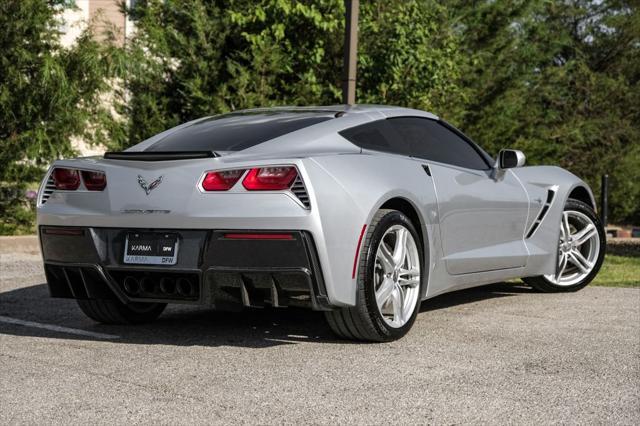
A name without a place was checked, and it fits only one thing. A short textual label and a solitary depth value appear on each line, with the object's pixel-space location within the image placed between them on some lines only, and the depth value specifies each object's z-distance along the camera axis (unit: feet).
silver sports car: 17.51
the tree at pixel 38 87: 44.06
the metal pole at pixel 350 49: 41.50
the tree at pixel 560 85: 66.08
